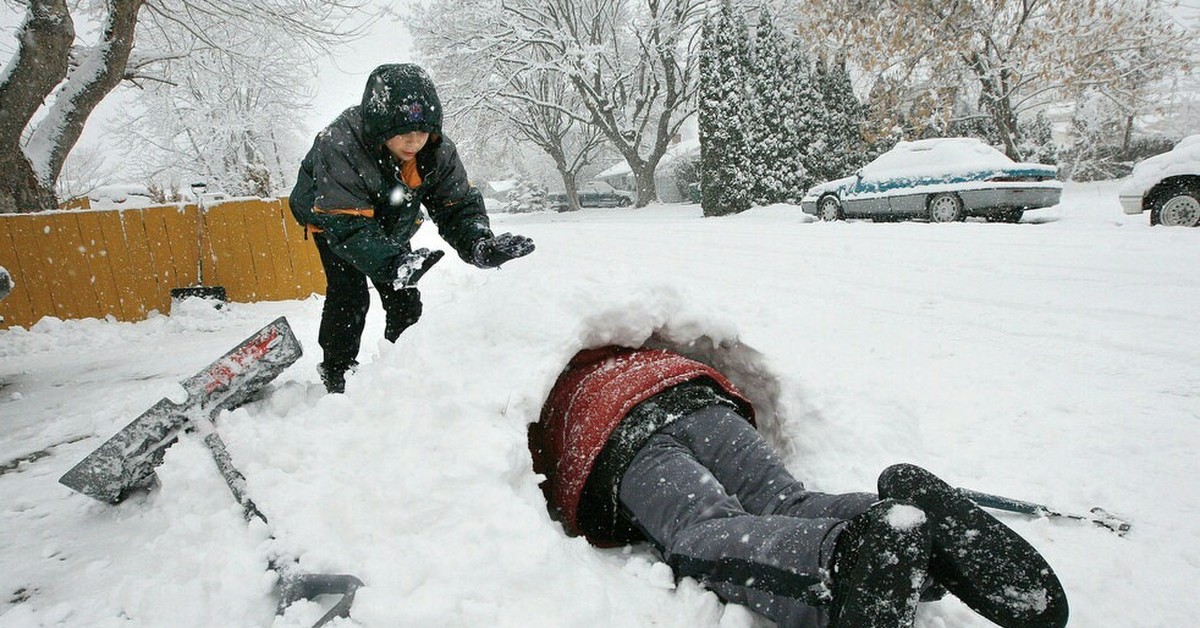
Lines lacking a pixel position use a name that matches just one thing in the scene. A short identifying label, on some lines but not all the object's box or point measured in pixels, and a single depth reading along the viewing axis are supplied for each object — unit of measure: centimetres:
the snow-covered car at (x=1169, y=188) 646
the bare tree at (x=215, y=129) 1446
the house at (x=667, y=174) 2982
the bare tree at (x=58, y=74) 571
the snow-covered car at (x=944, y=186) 854
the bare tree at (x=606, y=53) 1966
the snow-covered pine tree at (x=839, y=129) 1783
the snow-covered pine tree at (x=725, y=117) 1656
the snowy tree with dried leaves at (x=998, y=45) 1223
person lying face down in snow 102
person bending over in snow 234
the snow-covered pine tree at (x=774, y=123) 1666
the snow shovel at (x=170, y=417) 194
